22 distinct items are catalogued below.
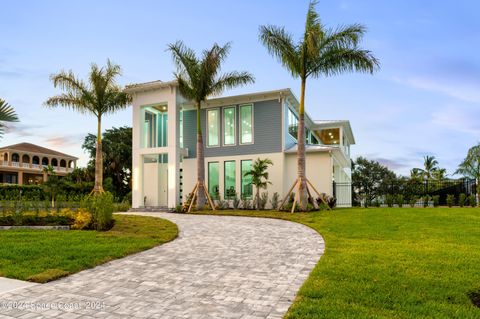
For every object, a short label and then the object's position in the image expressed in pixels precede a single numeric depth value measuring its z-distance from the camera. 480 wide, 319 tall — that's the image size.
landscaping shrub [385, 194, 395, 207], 19.03
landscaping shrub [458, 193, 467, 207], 17.77
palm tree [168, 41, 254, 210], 17.92
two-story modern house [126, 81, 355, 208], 18.91
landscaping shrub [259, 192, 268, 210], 18.33
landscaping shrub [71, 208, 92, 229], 10.57
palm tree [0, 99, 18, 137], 6.28
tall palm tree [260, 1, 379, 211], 15.45
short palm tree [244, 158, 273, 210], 17.42
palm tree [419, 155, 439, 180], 45.38
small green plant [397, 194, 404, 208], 18.80
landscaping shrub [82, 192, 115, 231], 10.56
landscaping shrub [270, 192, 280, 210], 18.34
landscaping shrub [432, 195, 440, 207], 18.34
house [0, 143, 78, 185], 42.72
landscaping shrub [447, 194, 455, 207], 18.00
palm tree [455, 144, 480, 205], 20.91
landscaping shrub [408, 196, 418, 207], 19.06
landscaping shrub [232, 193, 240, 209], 18.98
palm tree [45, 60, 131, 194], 19.69
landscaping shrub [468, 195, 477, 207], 17.89
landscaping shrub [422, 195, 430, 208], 18.99
